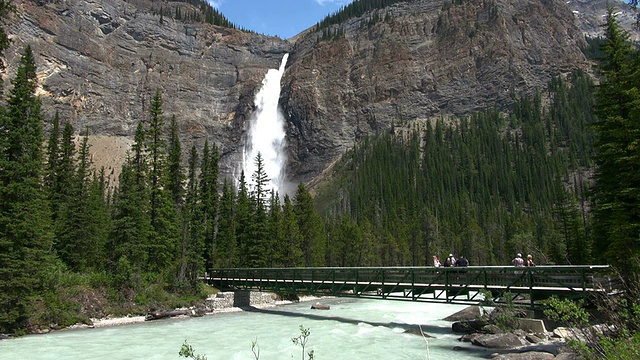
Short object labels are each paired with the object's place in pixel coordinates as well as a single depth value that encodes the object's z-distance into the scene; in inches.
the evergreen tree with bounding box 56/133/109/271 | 1482.5
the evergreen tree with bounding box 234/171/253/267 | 1844.2
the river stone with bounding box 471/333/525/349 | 686.8
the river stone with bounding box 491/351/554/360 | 539.4
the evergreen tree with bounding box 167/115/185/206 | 1777.8
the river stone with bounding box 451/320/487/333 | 834.2
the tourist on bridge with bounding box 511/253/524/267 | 931.5
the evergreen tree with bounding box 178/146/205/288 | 1466.5
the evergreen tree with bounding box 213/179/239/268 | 1963.6
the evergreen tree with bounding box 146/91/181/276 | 1412.4
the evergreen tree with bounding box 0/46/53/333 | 833.5
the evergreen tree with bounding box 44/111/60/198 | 1852.9
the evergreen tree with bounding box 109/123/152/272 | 1245.1
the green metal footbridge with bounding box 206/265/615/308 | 758.3
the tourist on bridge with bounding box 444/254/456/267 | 1016.9
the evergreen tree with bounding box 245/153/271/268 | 1781.5
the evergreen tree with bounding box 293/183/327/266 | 2190.0
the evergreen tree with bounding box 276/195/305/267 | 1921.8
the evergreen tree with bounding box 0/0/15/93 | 498.1
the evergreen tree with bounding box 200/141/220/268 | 1902.1
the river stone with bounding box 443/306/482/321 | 946.7
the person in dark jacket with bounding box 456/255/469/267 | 1026.7
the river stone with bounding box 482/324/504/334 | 771.4
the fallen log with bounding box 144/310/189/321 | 1111.6
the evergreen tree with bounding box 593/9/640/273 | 736.3
